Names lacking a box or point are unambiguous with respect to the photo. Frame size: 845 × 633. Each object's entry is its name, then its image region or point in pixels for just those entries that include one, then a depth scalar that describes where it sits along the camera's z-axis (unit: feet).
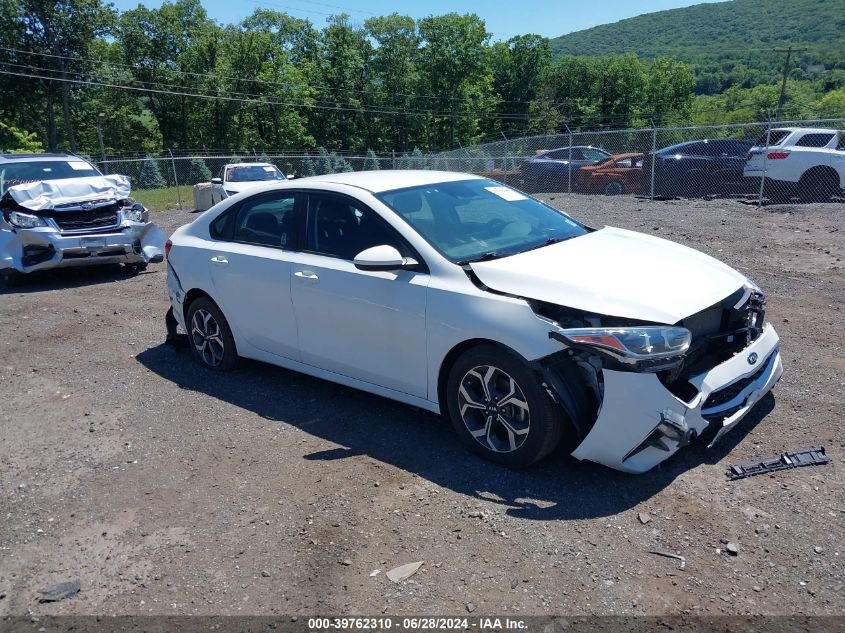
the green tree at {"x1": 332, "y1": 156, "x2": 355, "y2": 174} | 108.06
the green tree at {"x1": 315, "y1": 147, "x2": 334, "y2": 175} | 107.28
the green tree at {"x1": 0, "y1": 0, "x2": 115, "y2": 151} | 145.18
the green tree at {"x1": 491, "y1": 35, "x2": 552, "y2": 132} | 256.73
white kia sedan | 11.87
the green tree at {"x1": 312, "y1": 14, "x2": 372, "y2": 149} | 204.13
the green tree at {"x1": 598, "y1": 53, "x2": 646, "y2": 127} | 260.01
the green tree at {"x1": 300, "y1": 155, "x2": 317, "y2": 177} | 103.14
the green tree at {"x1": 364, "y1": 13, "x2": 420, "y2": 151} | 211.61
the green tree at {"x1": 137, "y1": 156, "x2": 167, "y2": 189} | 91.81
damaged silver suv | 31.24
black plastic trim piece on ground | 12.60
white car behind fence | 47.75
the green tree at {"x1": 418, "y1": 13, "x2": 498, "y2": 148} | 219.61
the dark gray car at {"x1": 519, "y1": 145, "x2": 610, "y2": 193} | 65.67
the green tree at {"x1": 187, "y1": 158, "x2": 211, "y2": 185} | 90.74
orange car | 61.72
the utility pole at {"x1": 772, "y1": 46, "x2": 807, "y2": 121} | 178.42
